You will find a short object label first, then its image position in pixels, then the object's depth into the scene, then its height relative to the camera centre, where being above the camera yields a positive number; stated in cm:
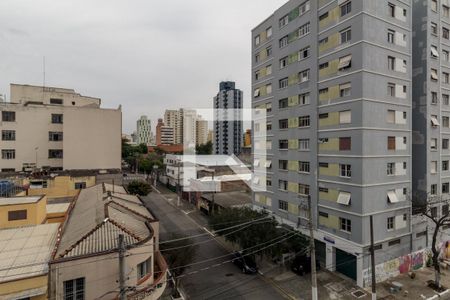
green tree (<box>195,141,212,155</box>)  11188 +4
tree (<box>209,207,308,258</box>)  2377 -784
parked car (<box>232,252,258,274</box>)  2402 -1071
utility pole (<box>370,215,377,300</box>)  1815 -890
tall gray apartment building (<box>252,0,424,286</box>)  2239 +193
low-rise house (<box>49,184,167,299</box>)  1285 -572
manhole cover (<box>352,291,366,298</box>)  2070 -1151
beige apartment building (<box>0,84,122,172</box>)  4091 +200
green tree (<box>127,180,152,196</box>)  4500 -666
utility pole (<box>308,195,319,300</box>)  1520 -708
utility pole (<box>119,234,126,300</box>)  1015 -447
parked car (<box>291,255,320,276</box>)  2395 -1064
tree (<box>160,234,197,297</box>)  2048 -852
